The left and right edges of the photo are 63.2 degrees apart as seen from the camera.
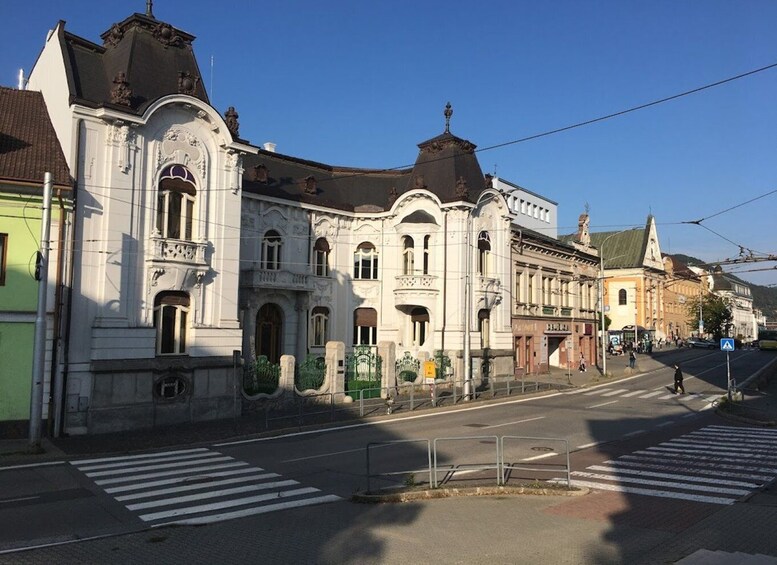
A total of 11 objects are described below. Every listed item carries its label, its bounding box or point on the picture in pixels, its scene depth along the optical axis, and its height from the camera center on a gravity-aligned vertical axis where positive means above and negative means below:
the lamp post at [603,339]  41.00 +0.17
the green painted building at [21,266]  18.95 +2.15
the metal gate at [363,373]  28.45 -1.59
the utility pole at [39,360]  16.75 -0.62
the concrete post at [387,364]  28.19 -1.07
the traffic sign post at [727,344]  27.64 -0.03
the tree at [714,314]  86.75 +4.00
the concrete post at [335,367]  26.14 -1.14
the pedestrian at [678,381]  31.95 -1.93
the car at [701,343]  76.49 +0.01
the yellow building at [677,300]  90.69 +6.30
